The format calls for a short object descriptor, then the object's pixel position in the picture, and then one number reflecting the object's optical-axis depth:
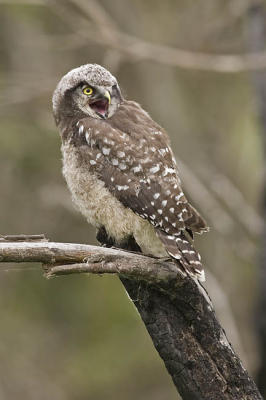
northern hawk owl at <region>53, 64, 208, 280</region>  9.16
